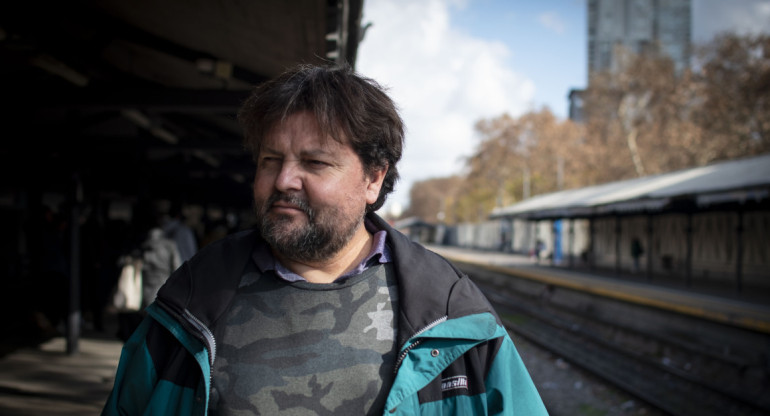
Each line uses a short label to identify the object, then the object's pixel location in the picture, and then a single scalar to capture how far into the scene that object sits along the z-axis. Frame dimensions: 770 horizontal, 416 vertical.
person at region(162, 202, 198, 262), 5.29
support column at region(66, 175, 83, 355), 6.18
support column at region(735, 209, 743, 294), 12.79
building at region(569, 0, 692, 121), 93.88
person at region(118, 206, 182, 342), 5.09
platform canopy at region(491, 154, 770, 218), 11.34
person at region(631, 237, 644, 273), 21.14
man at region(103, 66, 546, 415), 1.45
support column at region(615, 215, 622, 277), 19.15
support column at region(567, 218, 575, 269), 22.53
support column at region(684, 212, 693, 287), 14.45
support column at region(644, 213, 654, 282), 16.95
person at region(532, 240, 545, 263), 27.86
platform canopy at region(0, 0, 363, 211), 3.75
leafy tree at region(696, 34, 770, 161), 23.45
